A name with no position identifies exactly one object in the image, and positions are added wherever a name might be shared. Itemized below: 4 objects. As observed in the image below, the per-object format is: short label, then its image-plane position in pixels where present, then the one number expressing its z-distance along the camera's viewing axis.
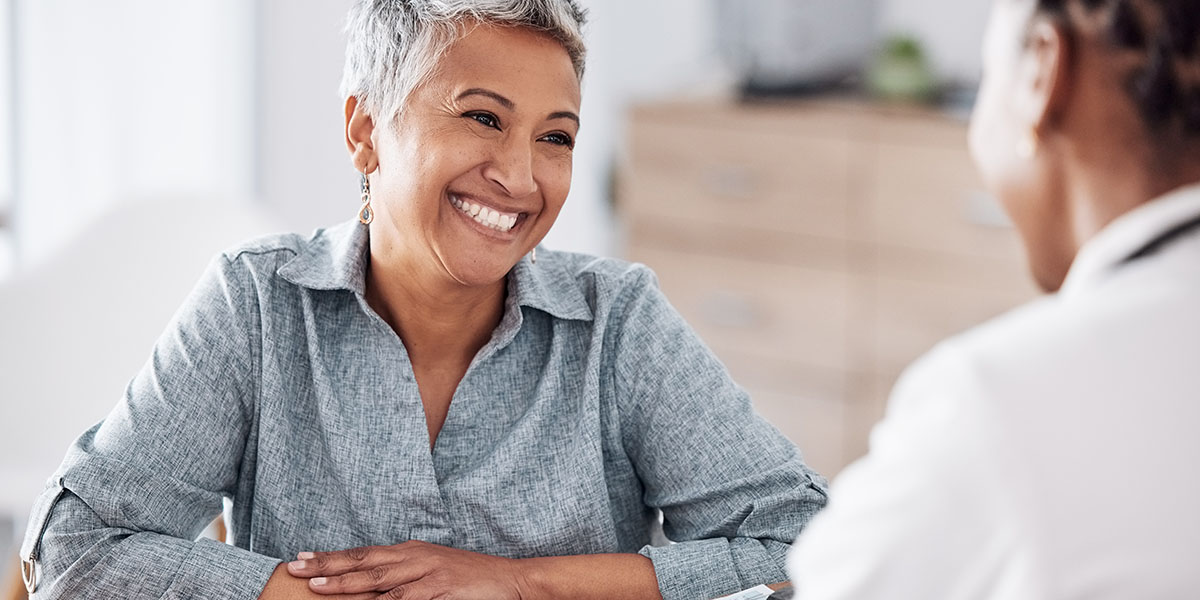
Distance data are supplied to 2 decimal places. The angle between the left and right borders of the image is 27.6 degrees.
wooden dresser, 3.04
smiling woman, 1.80
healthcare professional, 1.36
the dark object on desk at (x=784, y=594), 1.73
